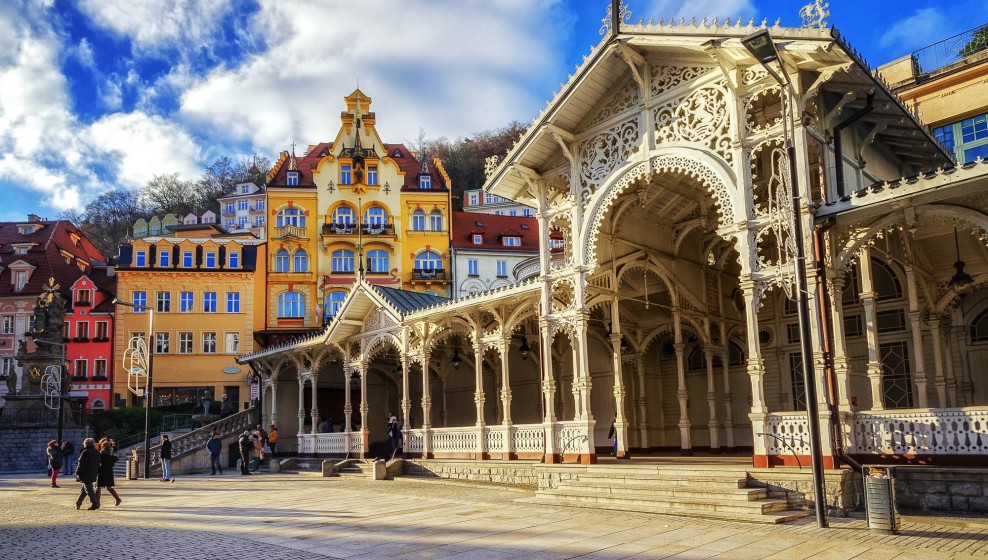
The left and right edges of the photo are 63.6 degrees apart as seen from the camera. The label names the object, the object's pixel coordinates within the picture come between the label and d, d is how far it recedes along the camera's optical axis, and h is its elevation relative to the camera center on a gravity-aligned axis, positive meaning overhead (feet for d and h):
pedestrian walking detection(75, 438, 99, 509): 52.95 -3.60
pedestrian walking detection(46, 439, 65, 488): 79.39 -4.19
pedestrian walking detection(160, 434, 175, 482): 80.74 -4.68
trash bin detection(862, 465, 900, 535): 35.19 -5.05
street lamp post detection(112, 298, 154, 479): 82.03 -0.44
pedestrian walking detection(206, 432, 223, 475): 94.17 -4.67
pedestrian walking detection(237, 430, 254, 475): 89.51 -4.67
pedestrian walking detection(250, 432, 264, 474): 94.38 -5.34
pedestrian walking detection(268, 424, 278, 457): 99.60 -3.58
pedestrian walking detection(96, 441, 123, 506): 54.49 -4.03
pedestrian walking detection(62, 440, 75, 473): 93.15 -4.20
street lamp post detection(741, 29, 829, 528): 36.17 +3.05
